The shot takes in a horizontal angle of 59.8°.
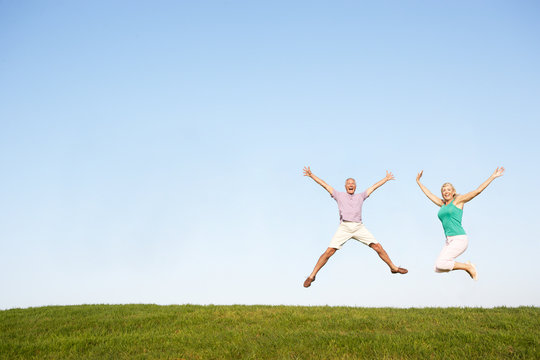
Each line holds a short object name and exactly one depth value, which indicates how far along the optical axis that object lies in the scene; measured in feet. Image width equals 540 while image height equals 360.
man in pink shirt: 45.47
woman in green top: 41.47
